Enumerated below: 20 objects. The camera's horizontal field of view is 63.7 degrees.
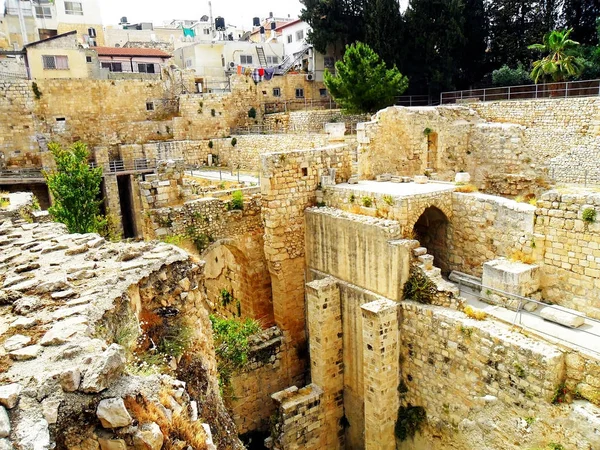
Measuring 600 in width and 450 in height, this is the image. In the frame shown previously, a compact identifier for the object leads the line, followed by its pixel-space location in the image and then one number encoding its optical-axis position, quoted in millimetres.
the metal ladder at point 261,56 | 42578
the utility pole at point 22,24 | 38250
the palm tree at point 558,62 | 22000
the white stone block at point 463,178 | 12998
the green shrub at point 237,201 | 14227
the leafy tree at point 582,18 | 28109
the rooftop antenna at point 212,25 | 49062
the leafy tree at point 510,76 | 26781
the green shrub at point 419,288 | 9750
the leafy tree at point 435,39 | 28031
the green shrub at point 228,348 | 11133
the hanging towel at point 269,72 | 38953
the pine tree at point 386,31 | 28562
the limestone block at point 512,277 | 9388
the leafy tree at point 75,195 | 16830
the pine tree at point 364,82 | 24562
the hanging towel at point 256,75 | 38831
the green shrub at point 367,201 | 11453
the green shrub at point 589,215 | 8820
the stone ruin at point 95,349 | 3121
